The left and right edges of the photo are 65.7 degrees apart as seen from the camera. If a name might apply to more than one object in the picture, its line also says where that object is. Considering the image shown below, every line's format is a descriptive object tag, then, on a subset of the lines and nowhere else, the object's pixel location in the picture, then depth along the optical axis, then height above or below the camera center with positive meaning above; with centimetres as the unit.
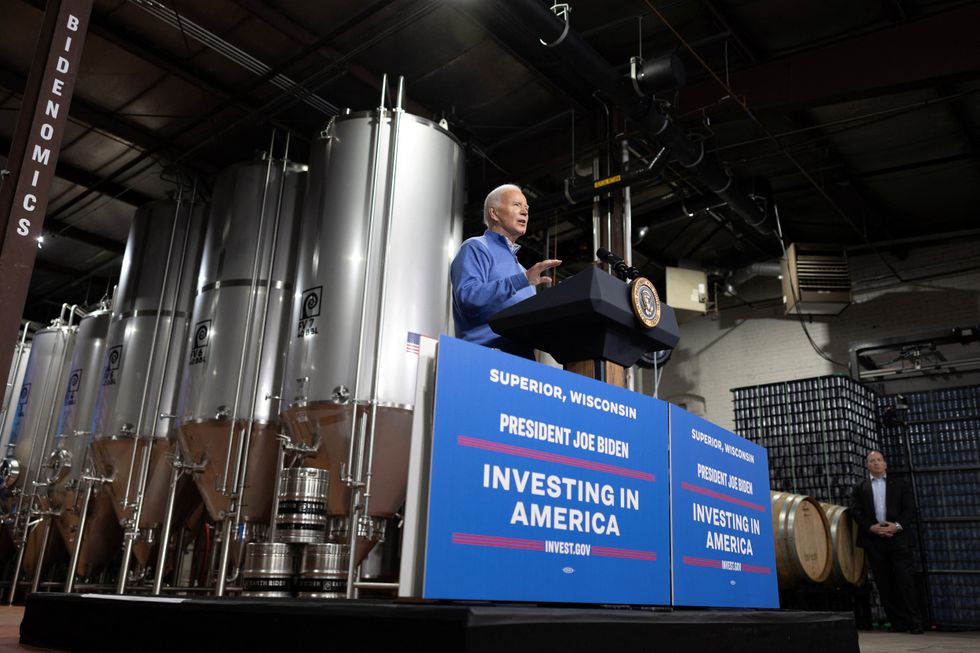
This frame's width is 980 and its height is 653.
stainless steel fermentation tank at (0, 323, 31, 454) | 1119 +233
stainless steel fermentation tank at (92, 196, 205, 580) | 754 +188
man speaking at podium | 261 +97
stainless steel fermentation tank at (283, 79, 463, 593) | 554 +202
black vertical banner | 332 +173
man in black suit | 835 +50
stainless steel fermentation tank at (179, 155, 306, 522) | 660 +191
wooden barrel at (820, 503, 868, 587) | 865 +30
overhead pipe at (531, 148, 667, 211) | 765 +389
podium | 224 +71
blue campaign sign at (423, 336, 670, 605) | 173 +19
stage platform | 151 -15
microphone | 265 +103
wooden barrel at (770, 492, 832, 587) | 802 +38
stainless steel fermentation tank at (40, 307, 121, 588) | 818 +79
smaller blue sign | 238 +18
